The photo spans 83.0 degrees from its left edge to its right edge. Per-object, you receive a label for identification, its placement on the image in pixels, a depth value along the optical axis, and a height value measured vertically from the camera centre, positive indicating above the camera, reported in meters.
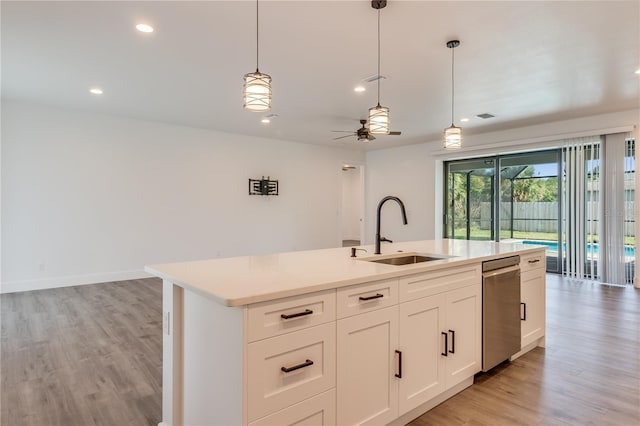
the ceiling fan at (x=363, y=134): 5.49 +1.22
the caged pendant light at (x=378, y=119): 3.06 +0.81
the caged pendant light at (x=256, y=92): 2.41 +0.82
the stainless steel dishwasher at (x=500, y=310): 2.48 -0.68
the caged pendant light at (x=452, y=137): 3.62 +0.78
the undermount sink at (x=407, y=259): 2.58 -0.33
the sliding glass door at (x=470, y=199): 7.61 +0.34
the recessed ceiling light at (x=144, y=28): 2.96 +1.54
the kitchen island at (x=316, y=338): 1.39 -0.58
